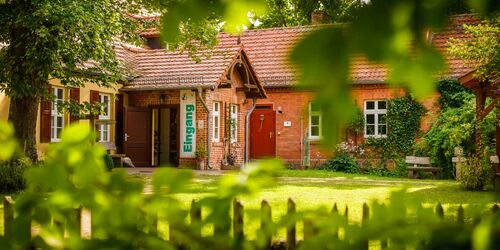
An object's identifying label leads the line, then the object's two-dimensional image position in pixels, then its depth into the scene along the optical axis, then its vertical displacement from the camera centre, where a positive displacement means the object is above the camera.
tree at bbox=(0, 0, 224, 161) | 13.41 +1.85
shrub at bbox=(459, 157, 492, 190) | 14.23 -0.83
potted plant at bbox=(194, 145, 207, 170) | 21.62 -0.71
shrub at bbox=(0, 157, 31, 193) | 11.84 -0.72
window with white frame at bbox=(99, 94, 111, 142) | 21.53 +0.52
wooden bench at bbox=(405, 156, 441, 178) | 19.95 -0.97
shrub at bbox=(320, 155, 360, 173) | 22.23 -1.04
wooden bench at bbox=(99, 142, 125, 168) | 20.08 -0.66
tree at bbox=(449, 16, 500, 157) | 12.18 +1.49
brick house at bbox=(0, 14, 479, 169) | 21.98 +0.74
